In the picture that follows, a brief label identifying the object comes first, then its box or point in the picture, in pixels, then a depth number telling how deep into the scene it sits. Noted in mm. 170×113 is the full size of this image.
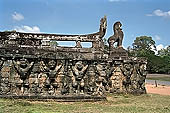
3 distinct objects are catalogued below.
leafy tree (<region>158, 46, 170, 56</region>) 88825
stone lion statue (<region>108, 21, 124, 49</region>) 16469
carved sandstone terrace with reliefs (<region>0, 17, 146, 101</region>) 10562
